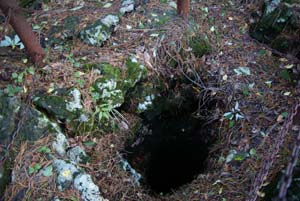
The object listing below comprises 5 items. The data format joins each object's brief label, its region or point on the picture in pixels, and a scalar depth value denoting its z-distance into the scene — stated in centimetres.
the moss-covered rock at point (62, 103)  266
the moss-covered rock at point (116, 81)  285
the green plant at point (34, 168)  239
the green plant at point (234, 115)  286
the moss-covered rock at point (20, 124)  250
